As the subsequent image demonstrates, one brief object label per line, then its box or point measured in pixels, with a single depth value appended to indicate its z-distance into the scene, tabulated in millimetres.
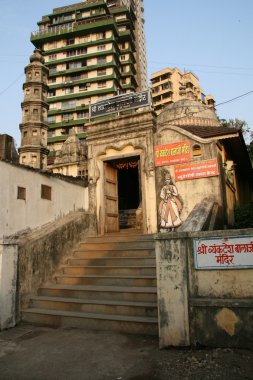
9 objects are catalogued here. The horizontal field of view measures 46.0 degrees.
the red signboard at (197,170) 9520
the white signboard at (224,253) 4531
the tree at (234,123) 29069
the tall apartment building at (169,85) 66400
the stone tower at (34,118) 13555
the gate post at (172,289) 4531
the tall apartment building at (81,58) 47812
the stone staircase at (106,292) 5847
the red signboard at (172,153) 10062
